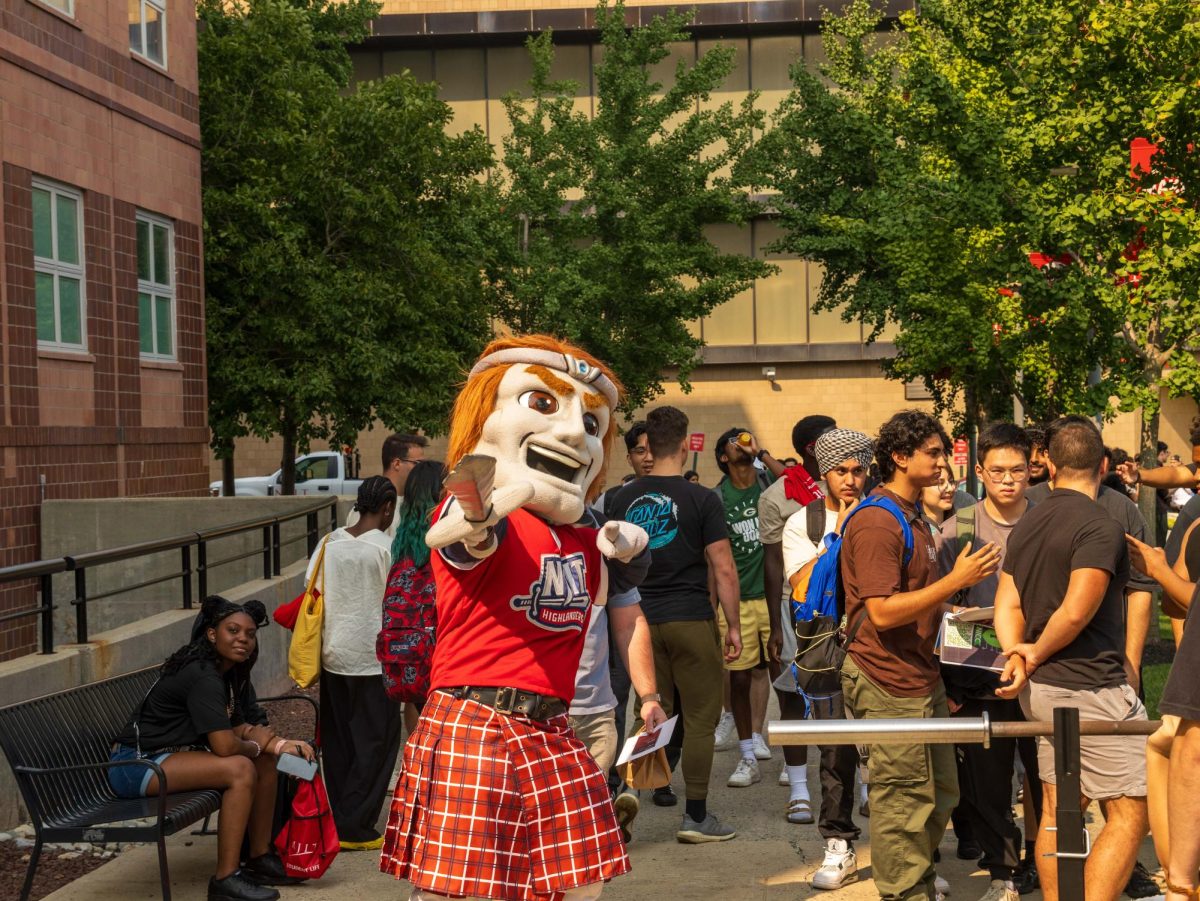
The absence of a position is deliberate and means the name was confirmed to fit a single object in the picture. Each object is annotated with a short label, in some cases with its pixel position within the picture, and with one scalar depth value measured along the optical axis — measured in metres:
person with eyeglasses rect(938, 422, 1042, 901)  6.44
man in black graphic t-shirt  7.61
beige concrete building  44.03
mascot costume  4.20
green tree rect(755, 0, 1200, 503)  13.56
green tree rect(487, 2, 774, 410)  29.41
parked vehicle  36.28
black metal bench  6.11
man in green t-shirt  8.96
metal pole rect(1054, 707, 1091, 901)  3.47
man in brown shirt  5.75
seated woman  6.46
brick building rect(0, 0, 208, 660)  14.20
